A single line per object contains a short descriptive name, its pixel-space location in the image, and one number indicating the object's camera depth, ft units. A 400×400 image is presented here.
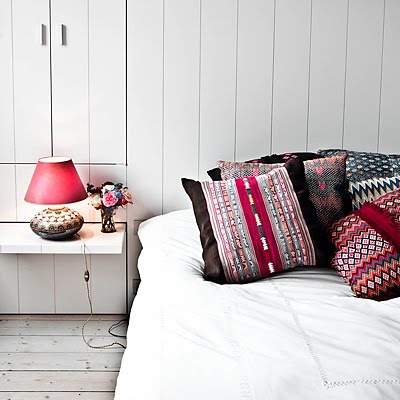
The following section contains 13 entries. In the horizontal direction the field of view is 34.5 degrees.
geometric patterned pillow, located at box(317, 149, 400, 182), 9.00
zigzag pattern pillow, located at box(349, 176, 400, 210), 8.63
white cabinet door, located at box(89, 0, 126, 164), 10.17
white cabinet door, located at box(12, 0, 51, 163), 10.12
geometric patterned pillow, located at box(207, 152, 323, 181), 9.33
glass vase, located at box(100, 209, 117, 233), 10.16
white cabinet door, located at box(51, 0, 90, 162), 10.14
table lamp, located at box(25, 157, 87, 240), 9.63
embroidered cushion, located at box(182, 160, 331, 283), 7.59
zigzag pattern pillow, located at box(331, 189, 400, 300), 7.09
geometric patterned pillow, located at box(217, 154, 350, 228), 8.45
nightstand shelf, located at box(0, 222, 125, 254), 9.54
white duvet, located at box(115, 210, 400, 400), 4.83
